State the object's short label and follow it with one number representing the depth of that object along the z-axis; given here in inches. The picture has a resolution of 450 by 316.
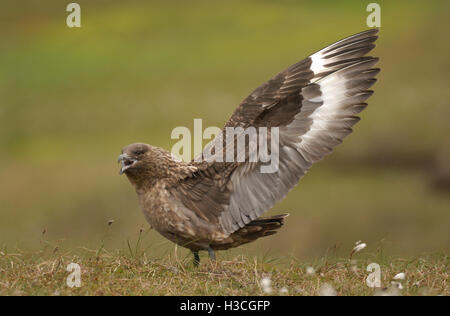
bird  386.9
